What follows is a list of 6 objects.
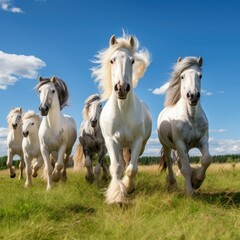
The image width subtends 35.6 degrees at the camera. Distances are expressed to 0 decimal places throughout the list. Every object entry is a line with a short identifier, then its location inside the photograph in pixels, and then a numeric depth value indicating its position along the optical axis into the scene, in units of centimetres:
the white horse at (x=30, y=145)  1188
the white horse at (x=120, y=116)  668
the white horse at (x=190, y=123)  747
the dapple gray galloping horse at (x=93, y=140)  1038
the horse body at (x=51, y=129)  959
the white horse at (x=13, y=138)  1539
